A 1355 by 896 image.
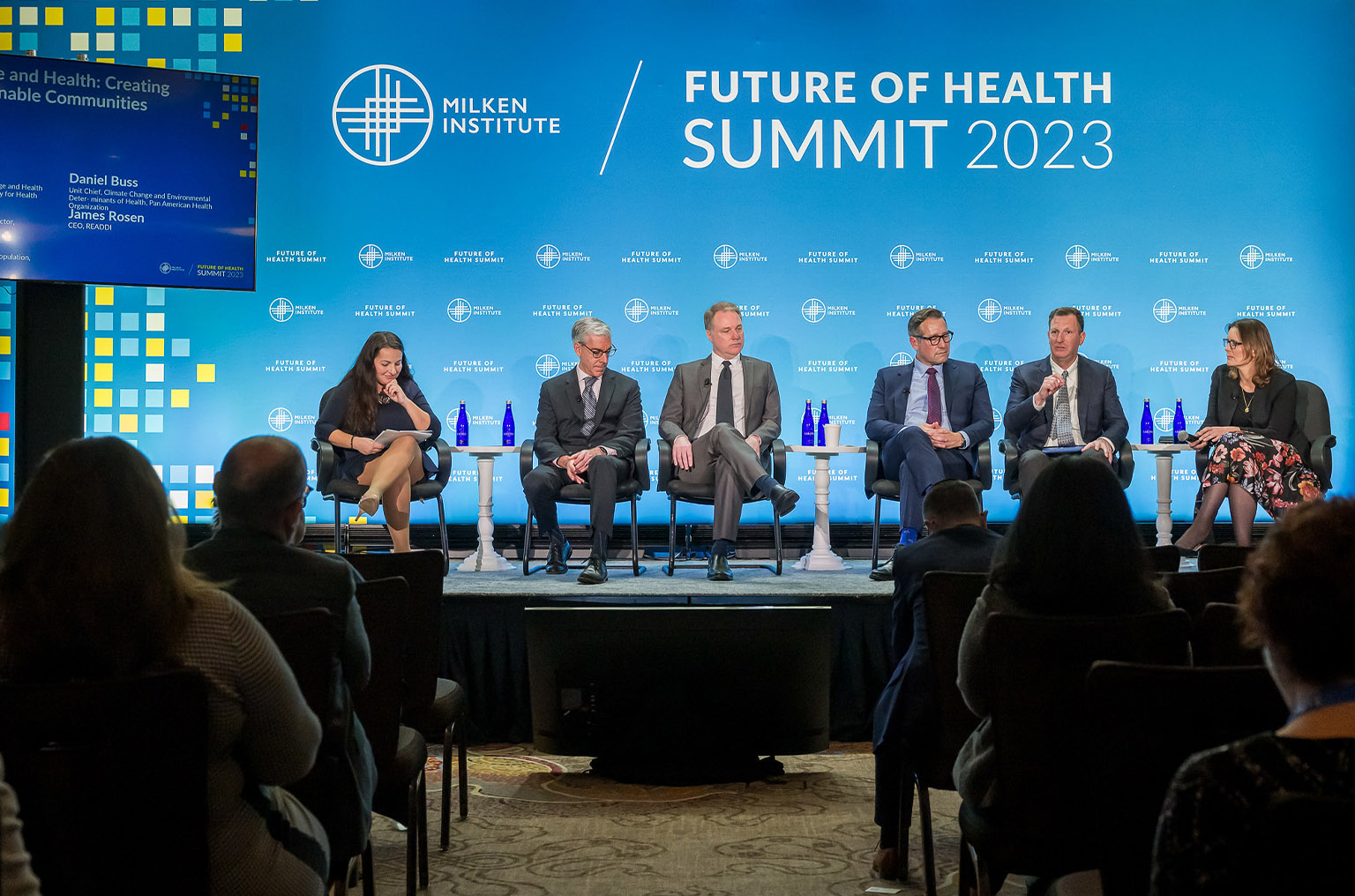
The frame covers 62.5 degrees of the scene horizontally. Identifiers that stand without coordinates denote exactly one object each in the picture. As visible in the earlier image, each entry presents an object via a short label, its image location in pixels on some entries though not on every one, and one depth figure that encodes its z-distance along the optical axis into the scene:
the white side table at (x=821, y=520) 5.45
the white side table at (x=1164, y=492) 5.74
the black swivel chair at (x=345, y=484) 5.24
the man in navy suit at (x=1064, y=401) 5.60
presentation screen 4.74
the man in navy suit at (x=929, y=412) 5.20
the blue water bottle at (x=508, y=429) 6.15
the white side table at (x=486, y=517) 5.52
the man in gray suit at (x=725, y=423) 5.12
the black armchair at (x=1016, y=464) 5.41
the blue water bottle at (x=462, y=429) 6.16
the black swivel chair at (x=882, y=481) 5.25
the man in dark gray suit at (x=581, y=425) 5.23
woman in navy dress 5.25
